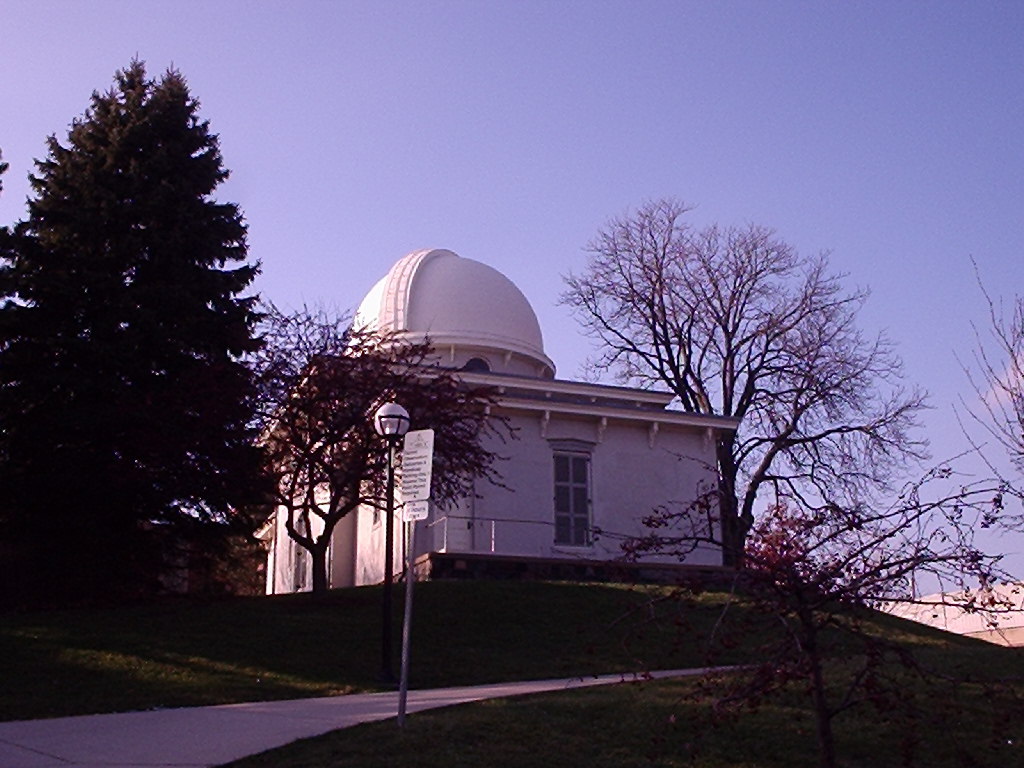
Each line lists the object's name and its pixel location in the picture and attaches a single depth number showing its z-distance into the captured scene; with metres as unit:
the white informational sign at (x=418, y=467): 10.30
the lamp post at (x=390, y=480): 12.80
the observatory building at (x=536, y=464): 25.14
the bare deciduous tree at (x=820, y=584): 7.58
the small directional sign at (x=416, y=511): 10.21
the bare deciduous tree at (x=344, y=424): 20.64
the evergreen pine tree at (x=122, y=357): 21.45
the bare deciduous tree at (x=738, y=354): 32.59
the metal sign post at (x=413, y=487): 10.09
